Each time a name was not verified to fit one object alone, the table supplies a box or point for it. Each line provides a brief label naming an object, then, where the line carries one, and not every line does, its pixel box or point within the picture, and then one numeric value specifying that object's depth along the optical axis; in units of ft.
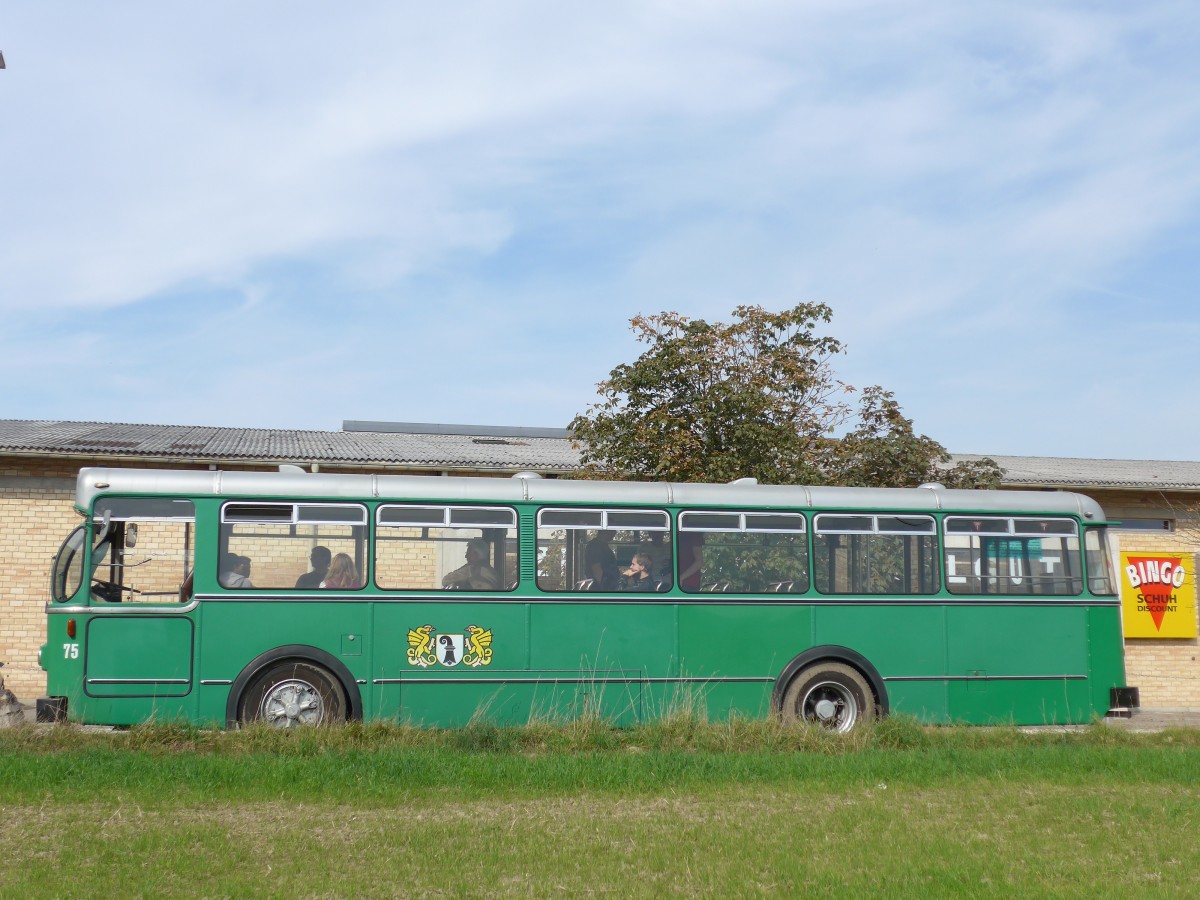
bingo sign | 74.79
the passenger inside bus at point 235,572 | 36.73
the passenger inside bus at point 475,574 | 38.27
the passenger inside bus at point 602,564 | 39.32
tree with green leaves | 55.21
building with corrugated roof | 61.05
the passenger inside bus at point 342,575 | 37.45
